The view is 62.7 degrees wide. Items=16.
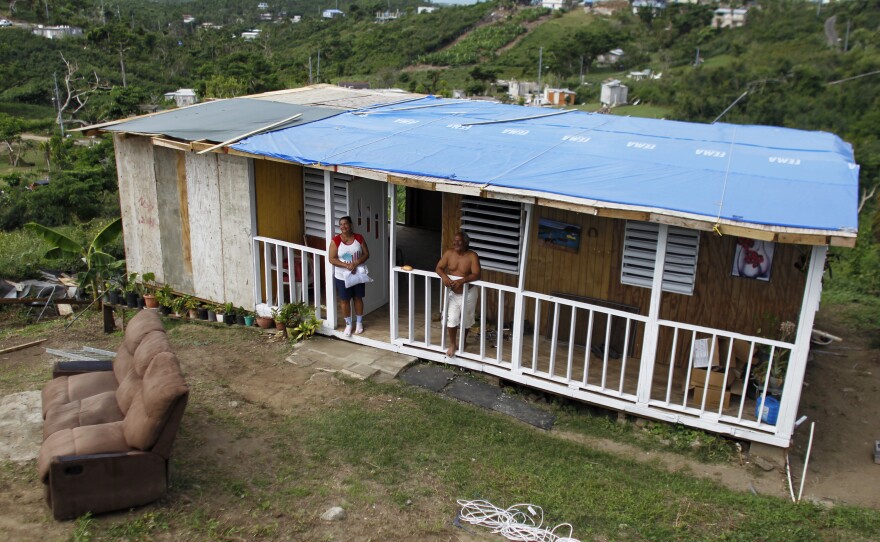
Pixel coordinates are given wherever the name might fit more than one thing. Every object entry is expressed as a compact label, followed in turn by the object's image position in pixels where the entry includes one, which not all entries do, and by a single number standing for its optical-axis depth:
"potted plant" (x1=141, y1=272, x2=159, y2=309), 10.23
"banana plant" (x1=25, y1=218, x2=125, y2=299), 10.38
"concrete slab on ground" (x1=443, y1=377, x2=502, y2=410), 7.71
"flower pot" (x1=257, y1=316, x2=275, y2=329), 9.43
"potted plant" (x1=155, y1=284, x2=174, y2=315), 10.15
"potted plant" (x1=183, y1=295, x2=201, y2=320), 9.93
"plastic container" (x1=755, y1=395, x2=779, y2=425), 6.90
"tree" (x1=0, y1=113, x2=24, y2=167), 37.53
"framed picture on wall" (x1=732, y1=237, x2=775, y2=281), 7.66
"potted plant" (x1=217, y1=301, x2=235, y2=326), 9.64
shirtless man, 7.94
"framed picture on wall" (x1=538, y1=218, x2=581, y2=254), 8.52
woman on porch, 8.55
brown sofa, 5.01
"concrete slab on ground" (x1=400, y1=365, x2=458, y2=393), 7.99
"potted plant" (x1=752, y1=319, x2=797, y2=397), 6.95
